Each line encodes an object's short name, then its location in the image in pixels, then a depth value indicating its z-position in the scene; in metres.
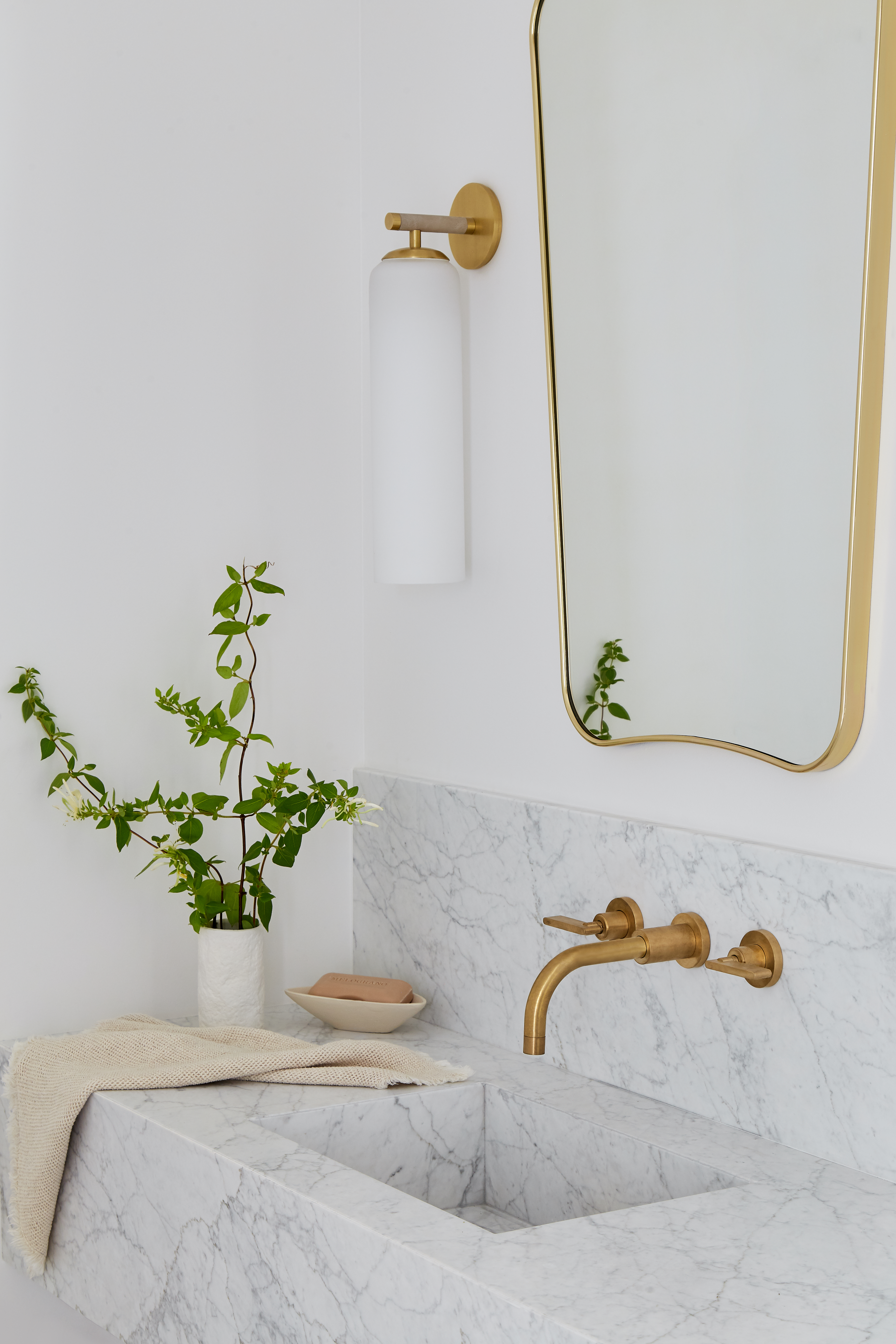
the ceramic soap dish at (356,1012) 3.10
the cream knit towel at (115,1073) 2.90
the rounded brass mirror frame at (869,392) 2.59
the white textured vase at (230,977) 3.10
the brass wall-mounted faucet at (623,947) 2.73
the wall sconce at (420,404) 3.06
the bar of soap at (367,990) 3.13
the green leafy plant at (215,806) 3.09
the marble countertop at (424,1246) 2.44
